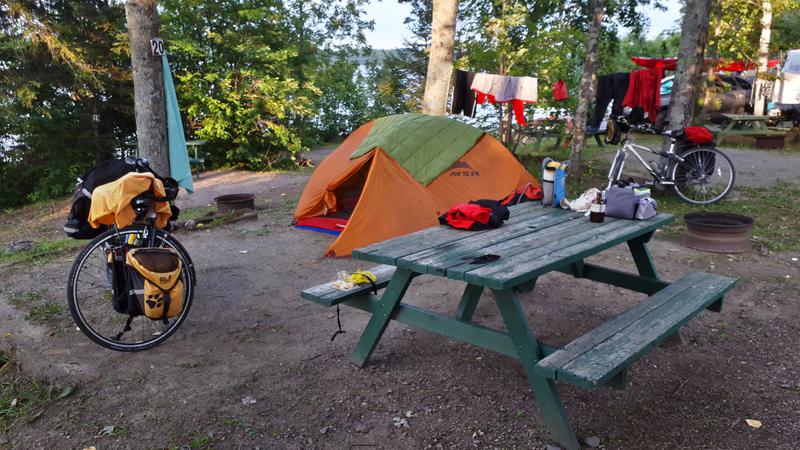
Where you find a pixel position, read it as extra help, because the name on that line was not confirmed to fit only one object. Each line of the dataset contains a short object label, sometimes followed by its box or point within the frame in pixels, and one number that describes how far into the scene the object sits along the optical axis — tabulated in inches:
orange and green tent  220.1
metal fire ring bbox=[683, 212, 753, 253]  206.2
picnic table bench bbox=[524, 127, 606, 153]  424.4
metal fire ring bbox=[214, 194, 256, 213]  292.4
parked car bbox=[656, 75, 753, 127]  607.4
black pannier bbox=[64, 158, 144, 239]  136.6
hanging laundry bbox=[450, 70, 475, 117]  371.9
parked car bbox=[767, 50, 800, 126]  597.0
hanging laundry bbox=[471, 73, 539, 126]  355.3
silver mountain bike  280.7
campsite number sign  238.1
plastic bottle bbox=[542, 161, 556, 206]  146.0
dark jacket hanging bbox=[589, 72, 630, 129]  347.3
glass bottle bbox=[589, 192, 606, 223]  132.3
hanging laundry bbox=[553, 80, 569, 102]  413.7
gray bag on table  133.6
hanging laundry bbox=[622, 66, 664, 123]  339.0
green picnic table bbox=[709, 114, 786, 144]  505.4
